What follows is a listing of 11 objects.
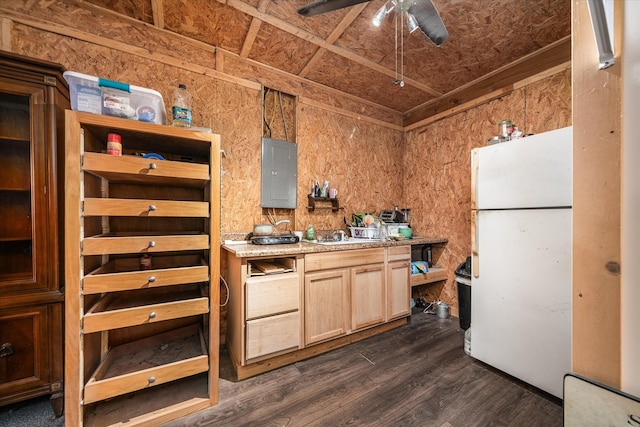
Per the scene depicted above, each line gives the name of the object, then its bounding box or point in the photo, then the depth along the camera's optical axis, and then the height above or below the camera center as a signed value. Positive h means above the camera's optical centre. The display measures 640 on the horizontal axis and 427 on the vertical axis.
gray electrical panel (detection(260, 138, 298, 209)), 2.37 +0.41
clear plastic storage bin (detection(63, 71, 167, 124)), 1.22 +0.64
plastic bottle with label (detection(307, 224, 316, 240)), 2.39 -0.22
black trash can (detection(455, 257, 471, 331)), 2.13 -0.82
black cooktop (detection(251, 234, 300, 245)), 1.96 -0.25
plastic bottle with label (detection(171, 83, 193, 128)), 1.45 +0.61
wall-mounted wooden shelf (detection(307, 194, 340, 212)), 2.63 +0.11
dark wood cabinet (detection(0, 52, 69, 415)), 1.25 -0.09
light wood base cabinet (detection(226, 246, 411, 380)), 1.65 -0.77
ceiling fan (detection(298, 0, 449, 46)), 1.31 +1.21
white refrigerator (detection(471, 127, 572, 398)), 1.43 -0.33
